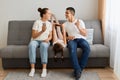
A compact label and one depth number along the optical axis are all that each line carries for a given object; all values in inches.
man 128.8
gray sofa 136.5
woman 132.0
